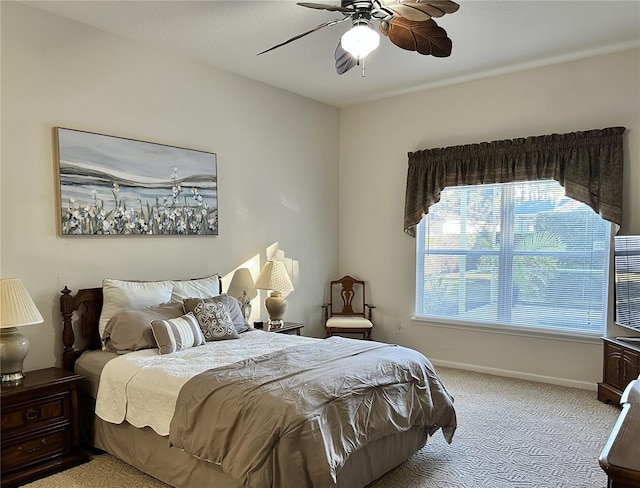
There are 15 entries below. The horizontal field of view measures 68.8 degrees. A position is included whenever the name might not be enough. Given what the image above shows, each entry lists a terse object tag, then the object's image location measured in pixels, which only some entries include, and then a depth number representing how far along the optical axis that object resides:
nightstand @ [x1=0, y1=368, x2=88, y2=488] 2.62
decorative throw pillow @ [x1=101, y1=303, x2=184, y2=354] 3.12
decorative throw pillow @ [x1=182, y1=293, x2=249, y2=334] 3.66
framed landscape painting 3.30
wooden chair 5.52
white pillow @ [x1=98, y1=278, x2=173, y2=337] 3.32
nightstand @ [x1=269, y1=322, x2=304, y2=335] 4.23
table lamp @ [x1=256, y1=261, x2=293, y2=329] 4.35
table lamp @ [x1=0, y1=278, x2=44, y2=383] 2.67
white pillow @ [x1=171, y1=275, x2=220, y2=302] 3.71
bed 2.11
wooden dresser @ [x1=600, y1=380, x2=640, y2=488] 1.09
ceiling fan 2.35
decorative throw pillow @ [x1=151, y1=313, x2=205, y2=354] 3.07
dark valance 3.99
